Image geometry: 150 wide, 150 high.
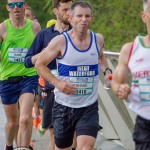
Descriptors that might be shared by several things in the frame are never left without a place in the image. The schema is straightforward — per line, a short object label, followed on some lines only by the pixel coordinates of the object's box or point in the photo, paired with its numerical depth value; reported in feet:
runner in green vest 61.36
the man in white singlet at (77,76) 48.75
